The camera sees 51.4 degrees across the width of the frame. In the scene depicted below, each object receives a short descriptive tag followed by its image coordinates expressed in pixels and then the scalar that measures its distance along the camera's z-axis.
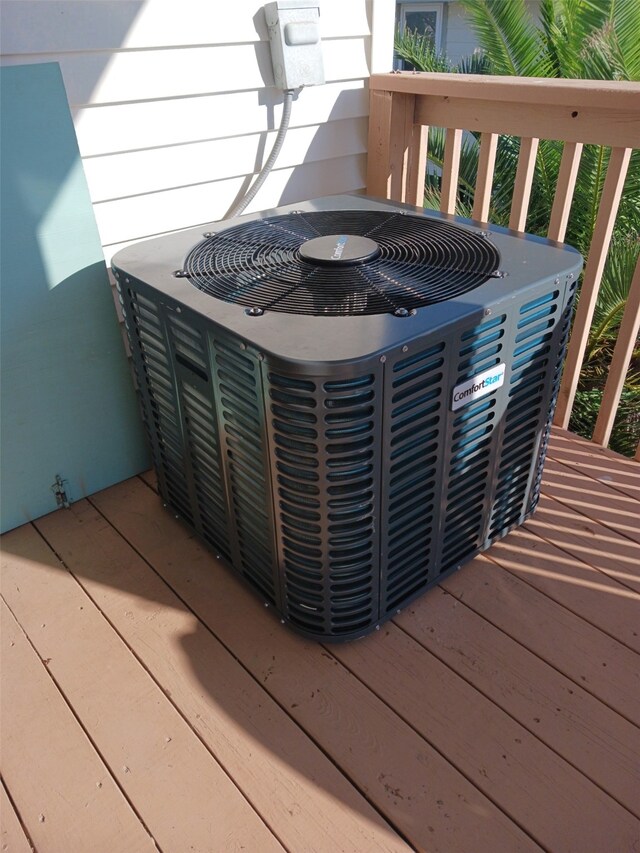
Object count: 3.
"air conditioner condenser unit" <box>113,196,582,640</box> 1.22
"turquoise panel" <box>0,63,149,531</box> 1.57
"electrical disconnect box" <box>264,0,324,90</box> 1.84
